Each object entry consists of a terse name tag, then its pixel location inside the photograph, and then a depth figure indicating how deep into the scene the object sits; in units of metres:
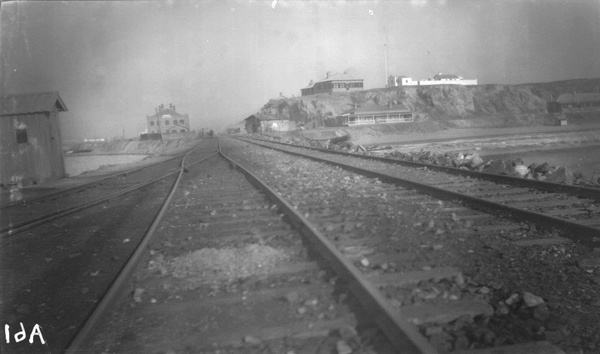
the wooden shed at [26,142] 20.17
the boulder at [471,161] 12.47
